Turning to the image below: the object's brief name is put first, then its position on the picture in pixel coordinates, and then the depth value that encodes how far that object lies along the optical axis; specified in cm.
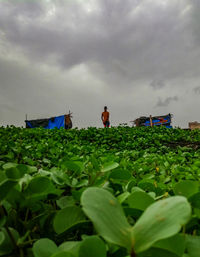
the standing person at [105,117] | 1309
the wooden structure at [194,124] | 2440
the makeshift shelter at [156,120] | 1986
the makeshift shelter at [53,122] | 1809
